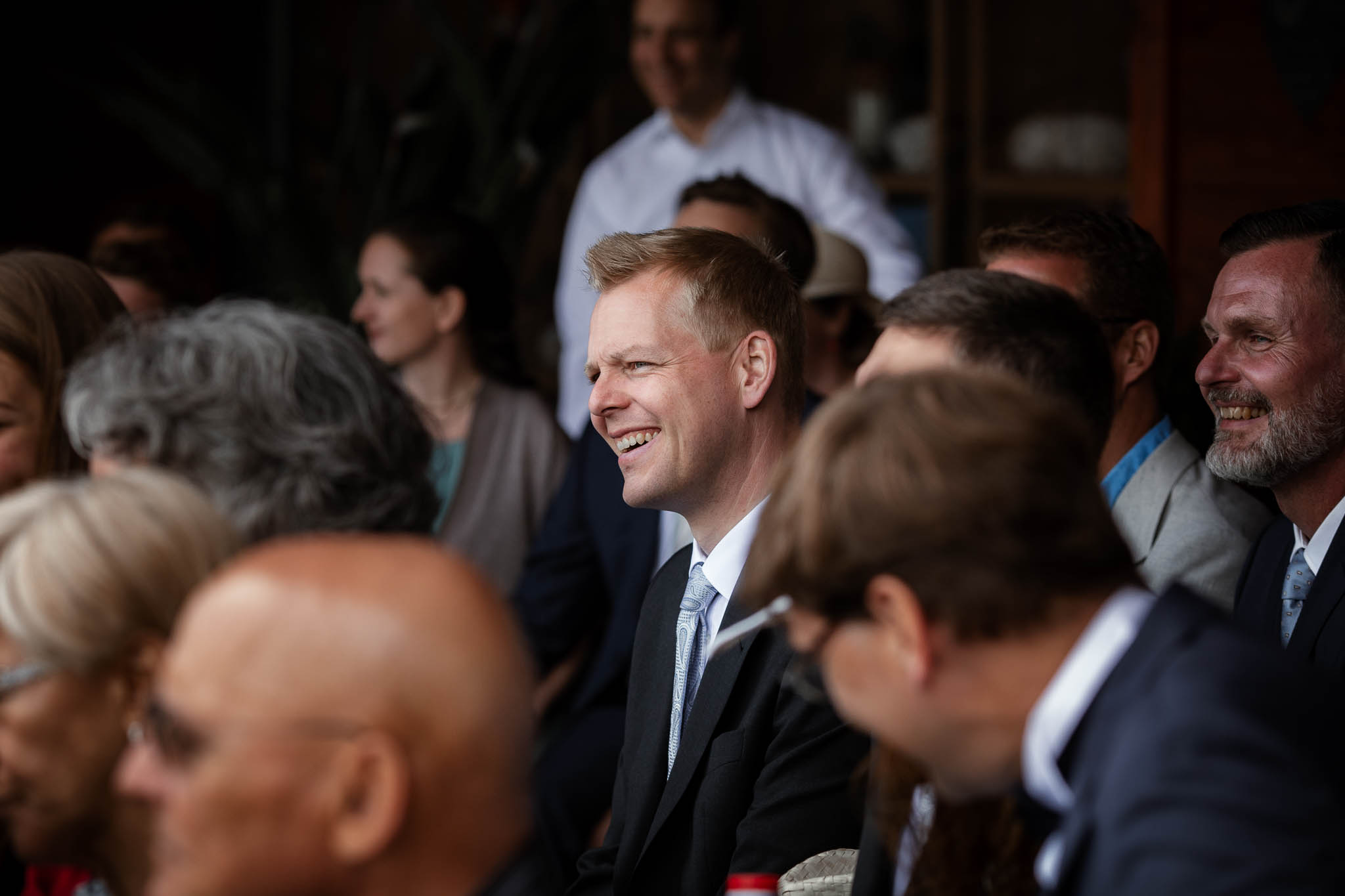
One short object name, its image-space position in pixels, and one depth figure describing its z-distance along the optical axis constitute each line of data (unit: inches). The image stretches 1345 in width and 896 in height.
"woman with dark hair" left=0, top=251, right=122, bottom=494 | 102.3
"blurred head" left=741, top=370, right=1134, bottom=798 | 84.4
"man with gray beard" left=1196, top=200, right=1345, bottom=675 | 107.0
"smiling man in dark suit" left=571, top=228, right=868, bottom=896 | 99.4
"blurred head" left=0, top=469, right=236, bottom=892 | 88.1
